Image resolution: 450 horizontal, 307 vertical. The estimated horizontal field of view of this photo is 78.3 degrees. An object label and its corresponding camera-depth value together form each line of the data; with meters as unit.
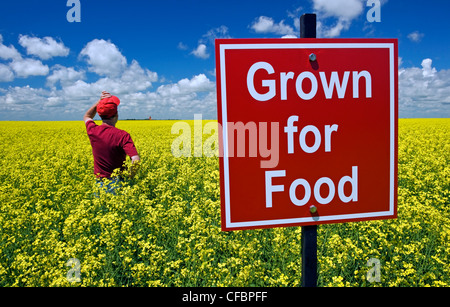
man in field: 4.06
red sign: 1.25
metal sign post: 1.30
